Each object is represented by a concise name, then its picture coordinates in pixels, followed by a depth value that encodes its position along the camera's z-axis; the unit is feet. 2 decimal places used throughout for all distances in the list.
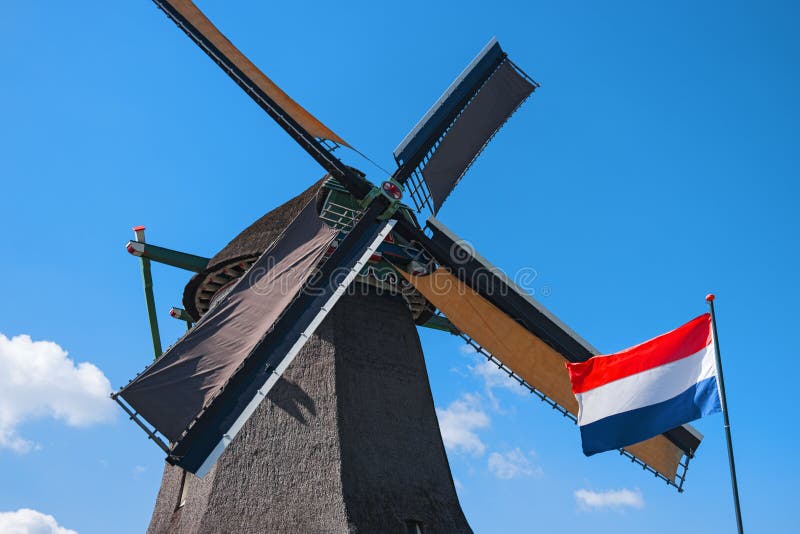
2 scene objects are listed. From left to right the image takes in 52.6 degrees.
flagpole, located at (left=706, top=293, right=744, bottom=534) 22.05
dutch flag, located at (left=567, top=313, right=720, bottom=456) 25.96
